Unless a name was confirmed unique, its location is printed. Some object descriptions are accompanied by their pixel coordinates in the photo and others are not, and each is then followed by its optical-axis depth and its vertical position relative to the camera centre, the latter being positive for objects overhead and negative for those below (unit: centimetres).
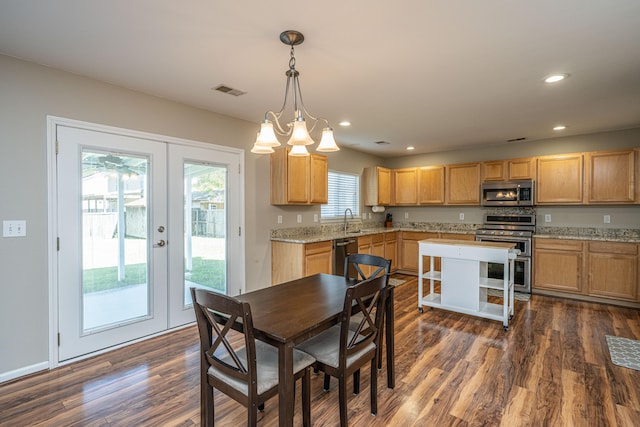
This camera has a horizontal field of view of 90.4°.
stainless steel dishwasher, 466 -60
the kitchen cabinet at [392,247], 601 -71
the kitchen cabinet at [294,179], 427 +45
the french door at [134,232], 272 -21
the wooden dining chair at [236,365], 153 -84
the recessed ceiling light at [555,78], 271 +116
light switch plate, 241 -13
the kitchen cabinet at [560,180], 471 +48
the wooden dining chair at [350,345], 178 -84
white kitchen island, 353 -79
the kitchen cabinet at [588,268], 420 -80
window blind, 565 +30
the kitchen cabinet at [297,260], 414 -66
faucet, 582 -10
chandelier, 207 +52
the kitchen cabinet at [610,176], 434 +49
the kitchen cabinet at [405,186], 638 +51
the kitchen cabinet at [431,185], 604 +50
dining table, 154 -59
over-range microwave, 506 +30
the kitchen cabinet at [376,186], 624 +50
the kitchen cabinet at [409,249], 605 -75
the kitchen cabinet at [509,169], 511 +69
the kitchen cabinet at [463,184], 566 +49
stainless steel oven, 488 -40
